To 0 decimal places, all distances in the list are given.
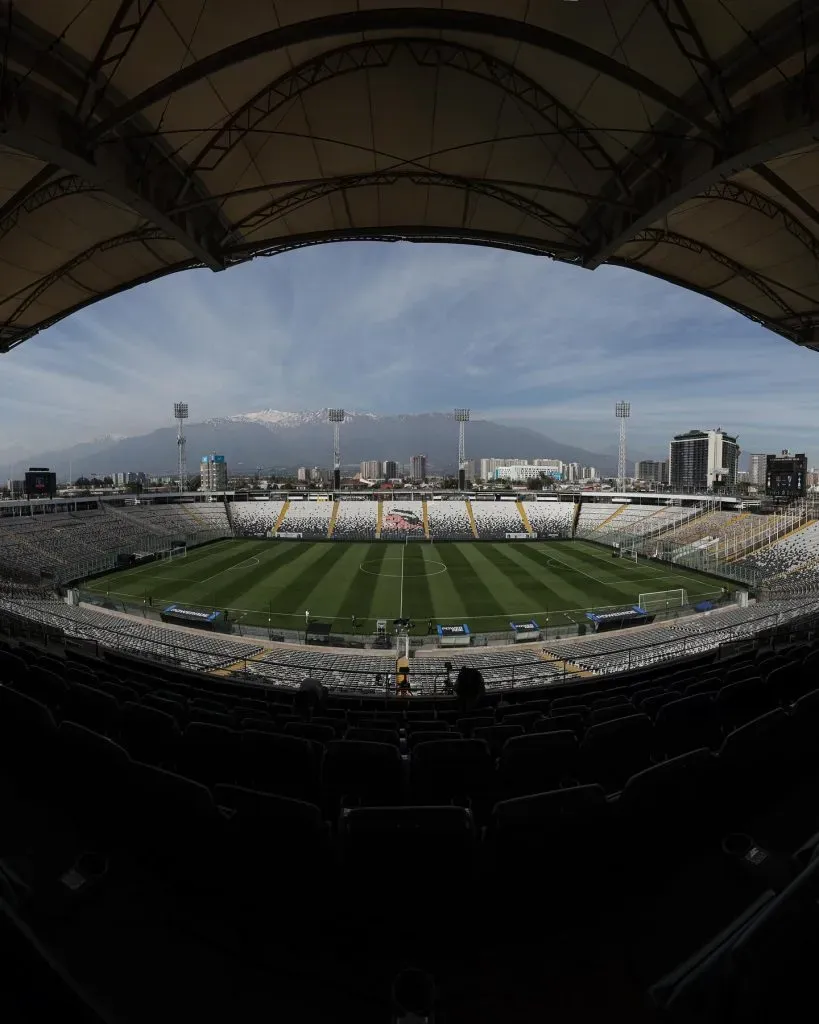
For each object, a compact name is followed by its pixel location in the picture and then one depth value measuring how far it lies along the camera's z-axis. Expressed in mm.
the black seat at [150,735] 4027
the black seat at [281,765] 3564
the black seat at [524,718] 6020
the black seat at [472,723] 5721
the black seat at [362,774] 3510
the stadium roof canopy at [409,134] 7480
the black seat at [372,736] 4855
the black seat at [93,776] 2821
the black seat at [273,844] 2275
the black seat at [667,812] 2531
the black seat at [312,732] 4816
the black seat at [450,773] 3633
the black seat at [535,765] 3686
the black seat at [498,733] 5051
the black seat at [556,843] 2324
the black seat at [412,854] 2225
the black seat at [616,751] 3855
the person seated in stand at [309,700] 6969
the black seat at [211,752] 3812
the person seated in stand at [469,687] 7074
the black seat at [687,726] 4371
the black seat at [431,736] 4996
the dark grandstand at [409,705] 1975
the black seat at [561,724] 5281
